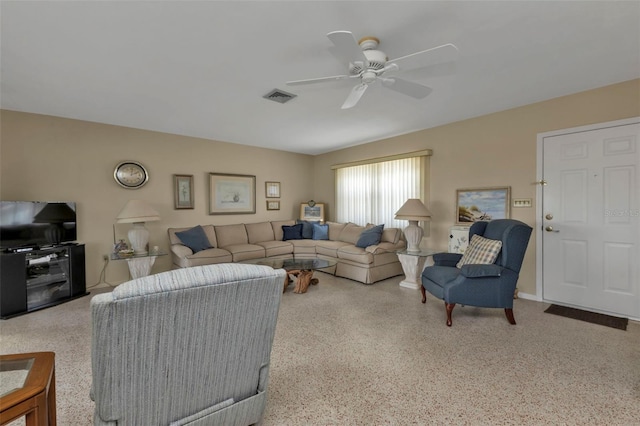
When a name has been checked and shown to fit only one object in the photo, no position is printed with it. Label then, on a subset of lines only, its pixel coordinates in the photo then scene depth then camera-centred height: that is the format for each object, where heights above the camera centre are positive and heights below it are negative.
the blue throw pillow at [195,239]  4.45 -0.48
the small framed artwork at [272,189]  5.95 +0.40
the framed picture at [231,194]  5.20 +0.28
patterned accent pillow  2.86 -0.48
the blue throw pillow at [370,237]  4.59 -0.49
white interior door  2.88 -0.16
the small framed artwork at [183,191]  4.78 +0.31
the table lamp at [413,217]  4.00 -0.15
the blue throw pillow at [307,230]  5.73 -0.46
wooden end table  0.96 -0.66
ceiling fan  1.73 +1.01
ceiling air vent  3.04 +1.24
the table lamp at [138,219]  3.86 -0.13
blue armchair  2.73 -0.72
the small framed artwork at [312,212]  6.16 -0.10
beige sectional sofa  4.32 -0.68
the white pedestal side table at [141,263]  3.92 -0.76
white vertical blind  4.79 +0.33
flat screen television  3.16 -0.16
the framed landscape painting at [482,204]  3.70 +0.03
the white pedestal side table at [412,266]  4.00 -0.85
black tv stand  3.05 -0.79
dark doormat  2.79 -1.17
